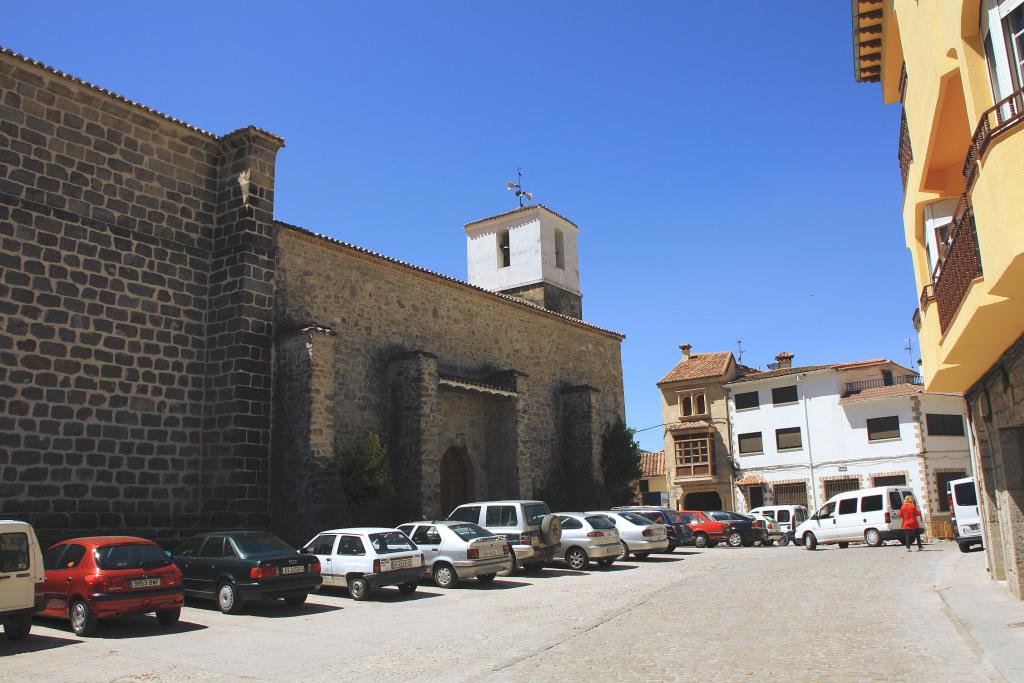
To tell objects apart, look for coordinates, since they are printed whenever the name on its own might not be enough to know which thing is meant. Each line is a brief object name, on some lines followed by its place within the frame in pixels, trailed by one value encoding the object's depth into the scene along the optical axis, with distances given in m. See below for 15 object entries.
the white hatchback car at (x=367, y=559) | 13.36
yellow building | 6.51
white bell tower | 31.47
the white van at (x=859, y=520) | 23.64
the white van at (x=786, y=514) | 30.53
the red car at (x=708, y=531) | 26.62
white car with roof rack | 16.78
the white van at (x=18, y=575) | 9.38
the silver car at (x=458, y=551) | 14.80
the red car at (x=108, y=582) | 10.14
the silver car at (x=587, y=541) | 18.12
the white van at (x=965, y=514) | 20.28
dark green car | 11.82
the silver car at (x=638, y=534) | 20.00
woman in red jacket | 21.70
